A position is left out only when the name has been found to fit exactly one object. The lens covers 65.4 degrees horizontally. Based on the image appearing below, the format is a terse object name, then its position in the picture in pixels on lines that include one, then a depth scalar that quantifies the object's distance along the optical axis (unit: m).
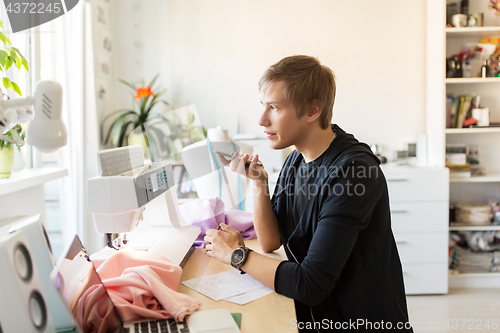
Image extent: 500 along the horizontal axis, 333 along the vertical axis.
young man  1.08
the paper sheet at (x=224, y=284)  1.08
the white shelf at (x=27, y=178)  1.63
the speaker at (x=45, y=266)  0.68
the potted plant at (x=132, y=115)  3.27
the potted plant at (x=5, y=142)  1.46
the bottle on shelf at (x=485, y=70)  3.07
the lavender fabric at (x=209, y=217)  1.43
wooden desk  0.91
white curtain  2.54
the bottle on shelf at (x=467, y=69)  3.13
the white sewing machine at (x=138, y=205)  1.10
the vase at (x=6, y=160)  1.73
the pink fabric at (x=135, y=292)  0.83
